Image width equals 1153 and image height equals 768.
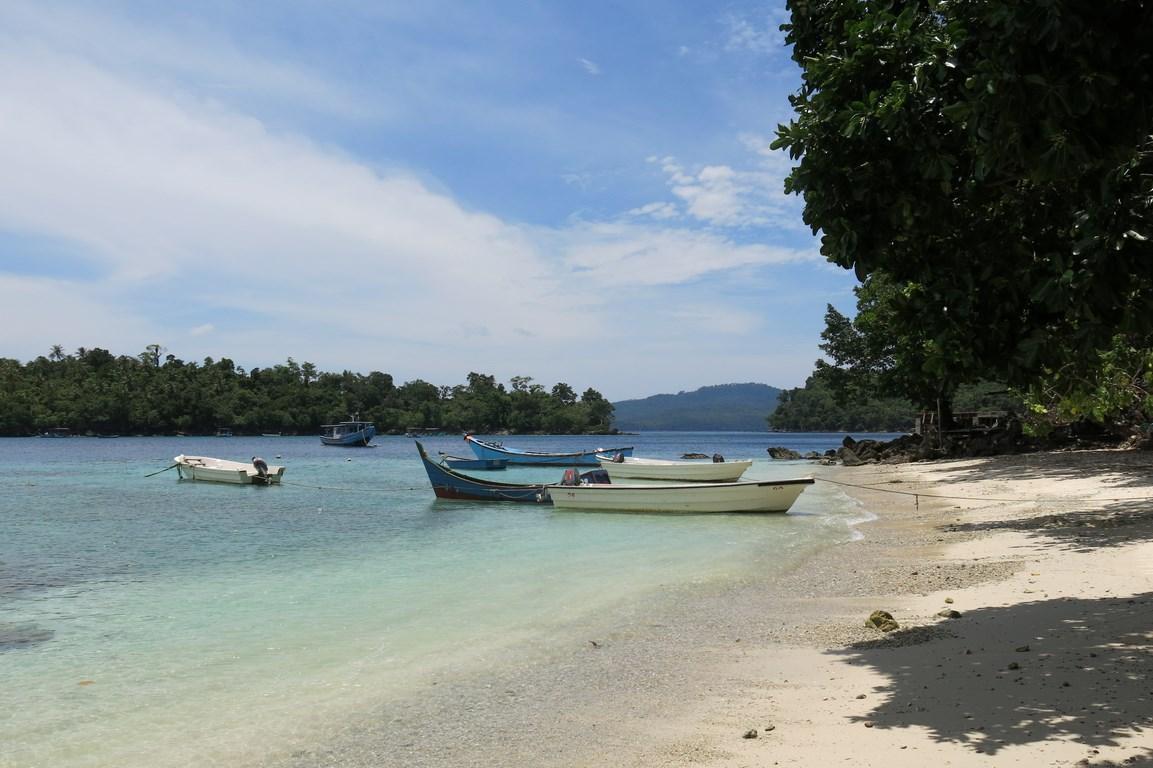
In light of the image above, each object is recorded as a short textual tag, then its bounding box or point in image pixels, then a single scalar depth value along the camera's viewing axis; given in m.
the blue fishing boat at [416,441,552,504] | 24.66
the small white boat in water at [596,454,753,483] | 31.94
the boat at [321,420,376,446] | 94.62
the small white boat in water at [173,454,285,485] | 35.66
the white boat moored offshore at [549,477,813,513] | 20.70
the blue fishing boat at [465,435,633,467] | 44.91
